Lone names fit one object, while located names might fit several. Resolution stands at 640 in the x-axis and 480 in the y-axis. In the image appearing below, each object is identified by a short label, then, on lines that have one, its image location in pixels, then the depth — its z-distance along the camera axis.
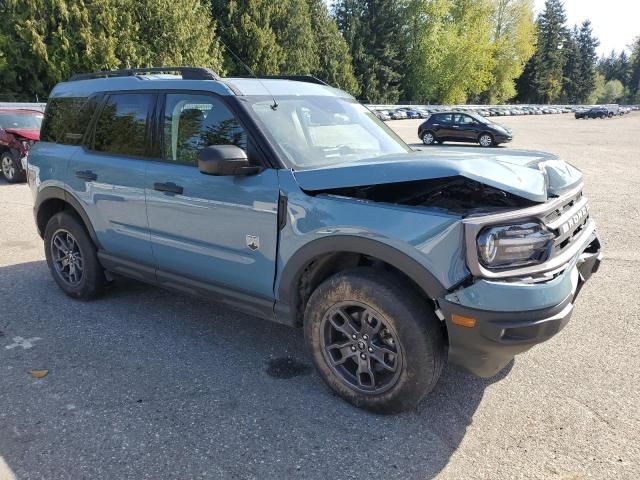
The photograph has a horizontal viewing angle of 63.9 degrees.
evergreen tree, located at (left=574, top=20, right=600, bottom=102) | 97.56
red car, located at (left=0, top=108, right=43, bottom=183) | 11.08
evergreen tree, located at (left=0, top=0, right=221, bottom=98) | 25.64
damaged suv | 2.50
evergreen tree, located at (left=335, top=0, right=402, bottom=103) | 55.38
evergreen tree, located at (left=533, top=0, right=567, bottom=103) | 82.00
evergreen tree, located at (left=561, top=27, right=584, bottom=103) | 93.50
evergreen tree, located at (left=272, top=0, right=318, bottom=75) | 40.66
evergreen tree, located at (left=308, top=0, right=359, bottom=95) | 47.62
